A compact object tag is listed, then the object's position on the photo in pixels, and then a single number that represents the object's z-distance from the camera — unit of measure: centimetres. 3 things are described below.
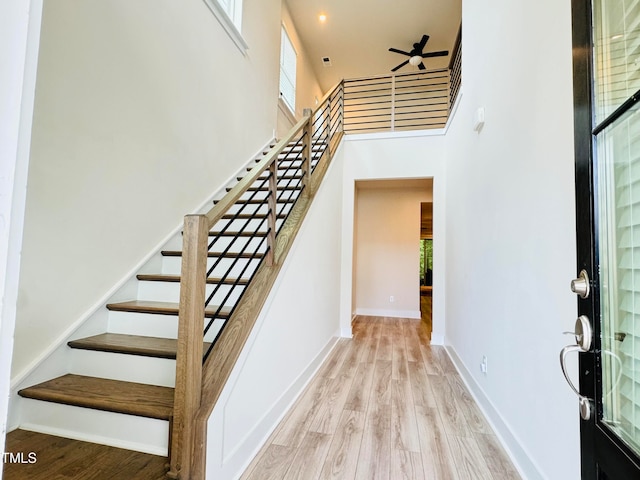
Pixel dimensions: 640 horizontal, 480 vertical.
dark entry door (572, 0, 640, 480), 71
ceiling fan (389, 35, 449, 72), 552
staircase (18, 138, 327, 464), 144
